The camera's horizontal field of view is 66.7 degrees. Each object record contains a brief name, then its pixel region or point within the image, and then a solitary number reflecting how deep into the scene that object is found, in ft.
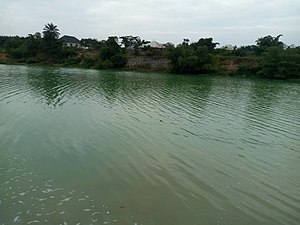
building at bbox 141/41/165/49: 228.91
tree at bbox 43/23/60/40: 207.06
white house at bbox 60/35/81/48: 251.74
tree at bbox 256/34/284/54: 196.51
